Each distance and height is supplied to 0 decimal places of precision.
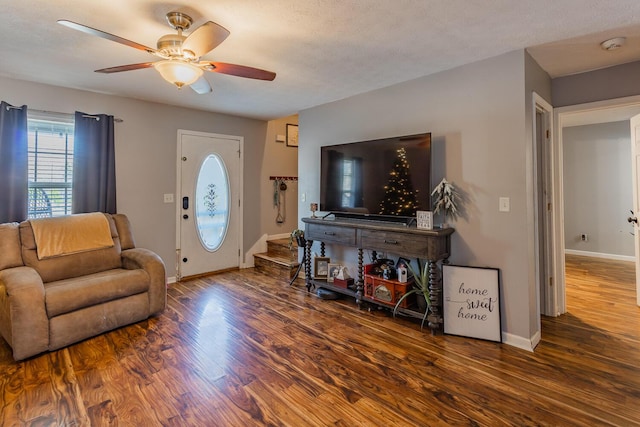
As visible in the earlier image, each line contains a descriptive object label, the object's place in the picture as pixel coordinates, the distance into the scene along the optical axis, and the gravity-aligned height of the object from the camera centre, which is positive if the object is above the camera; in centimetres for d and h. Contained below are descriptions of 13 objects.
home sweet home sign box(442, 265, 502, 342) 262 -68
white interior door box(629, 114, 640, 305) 324 +33
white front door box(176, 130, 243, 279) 443 +28
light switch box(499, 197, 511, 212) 261 +13
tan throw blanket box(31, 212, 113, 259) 295 -11
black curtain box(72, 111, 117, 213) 351 +65
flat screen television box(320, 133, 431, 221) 293 +45
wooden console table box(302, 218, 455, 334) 277 -20
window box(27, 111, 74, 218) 336 +64
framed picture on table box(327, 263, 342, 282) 377 -59
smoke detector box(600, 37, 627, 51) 236 +133
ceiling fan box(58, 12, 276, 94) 178 +104
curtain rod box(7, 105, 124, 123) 313 +118
